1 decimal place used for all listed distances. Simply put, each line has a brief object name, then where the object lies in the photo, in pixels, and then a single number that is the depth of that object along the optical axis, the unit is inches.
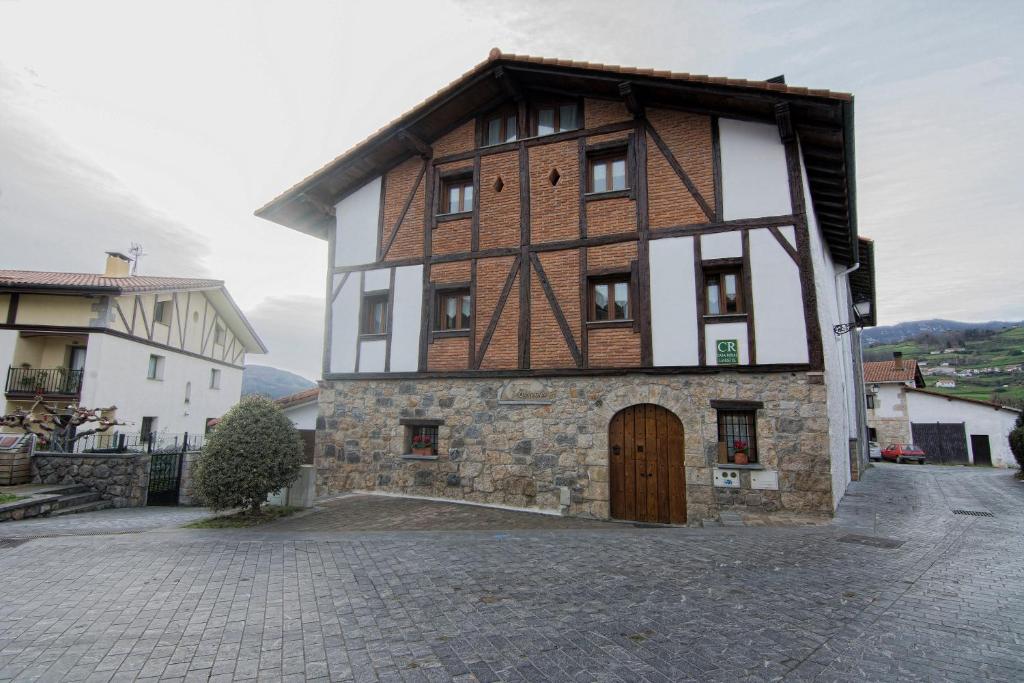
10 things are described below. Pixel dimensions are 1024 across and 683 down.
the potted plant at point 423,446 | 439.2
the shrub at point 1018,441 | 601.9
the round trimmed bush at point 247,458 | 352.2
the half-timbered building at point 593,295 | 354.3
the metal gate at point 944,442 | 1170.6
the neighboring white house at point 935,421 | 1146.0
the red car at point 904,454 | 1127.6
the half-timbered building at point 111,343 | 734.5
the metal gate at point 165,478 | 518.0
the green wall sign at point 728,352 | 359.6
